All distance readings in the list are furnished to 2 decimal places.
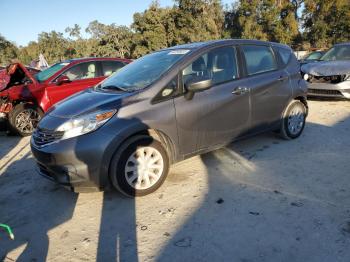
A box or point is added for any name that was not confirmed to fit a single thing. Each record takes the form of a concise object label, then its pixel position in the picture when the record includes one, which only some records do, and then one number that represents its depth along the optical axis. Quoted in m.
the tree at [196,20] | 42.97
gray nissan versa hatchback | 3.44
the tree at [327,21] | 36.19
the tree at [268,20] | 38.88
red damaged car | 7.02
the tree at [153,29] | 44.56
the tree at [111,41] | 56.97
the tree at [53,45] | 76.44
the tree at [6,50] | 60.36
